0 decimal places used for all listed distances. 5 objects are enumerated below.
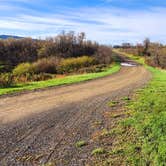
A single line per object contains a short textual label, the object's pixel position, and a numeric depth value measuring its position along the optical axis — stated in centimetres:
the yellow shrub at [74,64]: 2375
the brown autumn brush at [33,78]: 1450
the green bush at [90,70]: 2017
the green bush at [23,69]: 2116
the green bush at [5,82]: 1084
